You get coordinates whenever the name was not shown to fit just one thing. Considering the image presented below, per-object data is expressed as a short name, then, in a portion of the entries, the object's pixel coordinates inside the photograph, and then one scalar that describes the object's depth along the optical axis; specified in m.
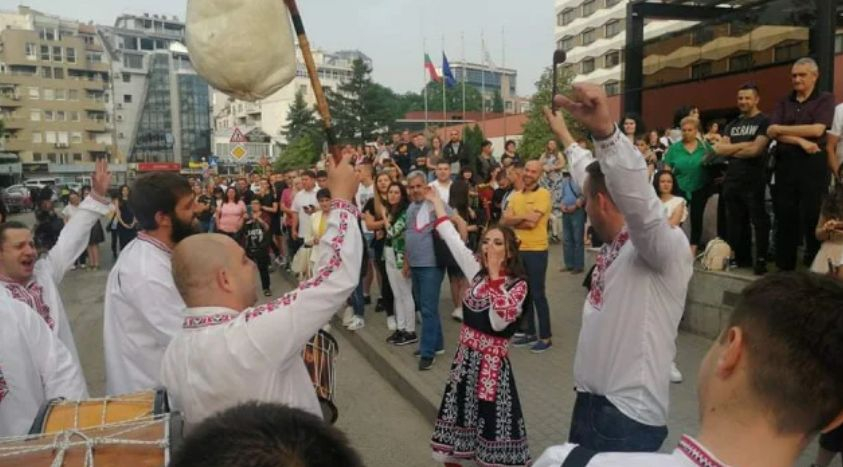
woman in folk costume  3.81
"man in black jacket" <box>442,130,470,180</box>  13.76
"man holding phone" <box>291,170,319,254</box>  11.27
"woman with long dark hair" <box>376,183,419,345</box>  7.49
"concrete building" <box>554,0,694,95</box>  61.16
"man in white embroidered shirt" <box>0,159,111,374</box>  3.56
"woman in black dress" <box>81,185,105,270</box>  15.51
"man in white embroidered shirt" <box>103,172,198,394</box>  3.00
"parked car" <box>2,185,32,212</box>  37.00
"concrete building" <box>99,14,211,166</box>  107.75
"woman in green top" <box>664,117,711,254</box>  7.41
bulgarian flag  38.38
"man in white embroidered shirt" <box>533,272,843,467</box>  1.19
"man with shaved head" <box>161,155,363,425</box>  2.06
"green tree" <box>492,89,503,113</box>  104.94
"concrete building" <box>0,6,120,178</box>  83.50
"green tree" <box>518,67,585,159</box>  38.19
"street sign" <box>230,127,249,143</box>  18.17
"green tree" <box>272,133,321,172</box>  59.09
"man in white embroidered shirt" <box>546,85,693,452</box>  2.47
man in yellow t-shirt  6.93
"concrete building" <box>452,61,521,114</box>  109.00
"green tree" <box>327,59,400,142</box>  69.62
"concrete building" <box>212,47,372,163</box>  86.00
